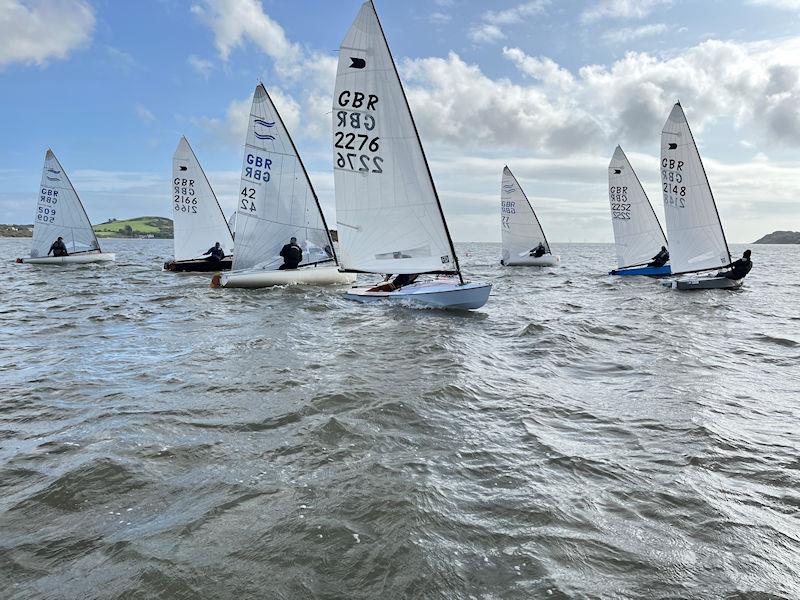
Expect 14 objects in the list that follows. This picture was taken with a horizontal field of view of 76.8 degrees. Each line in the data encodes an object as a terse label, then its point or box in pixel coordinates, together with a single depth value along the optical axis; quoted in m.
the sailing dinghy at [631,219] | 29.38
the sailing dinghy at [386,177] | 13.94
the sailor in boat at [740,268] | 21.64
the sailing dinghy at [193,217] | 27.06
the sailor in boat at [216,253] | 27.12
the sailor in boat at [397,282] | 15.48
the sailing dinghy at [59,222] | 30.39
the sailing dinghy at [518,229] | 36.44
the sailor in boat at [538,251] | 37.81
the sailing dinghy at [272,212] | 20.22
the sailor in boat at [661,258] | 28.81
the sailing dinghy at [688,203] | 22.19
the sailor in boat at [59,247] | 31.27
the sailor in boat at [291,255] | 20.31
